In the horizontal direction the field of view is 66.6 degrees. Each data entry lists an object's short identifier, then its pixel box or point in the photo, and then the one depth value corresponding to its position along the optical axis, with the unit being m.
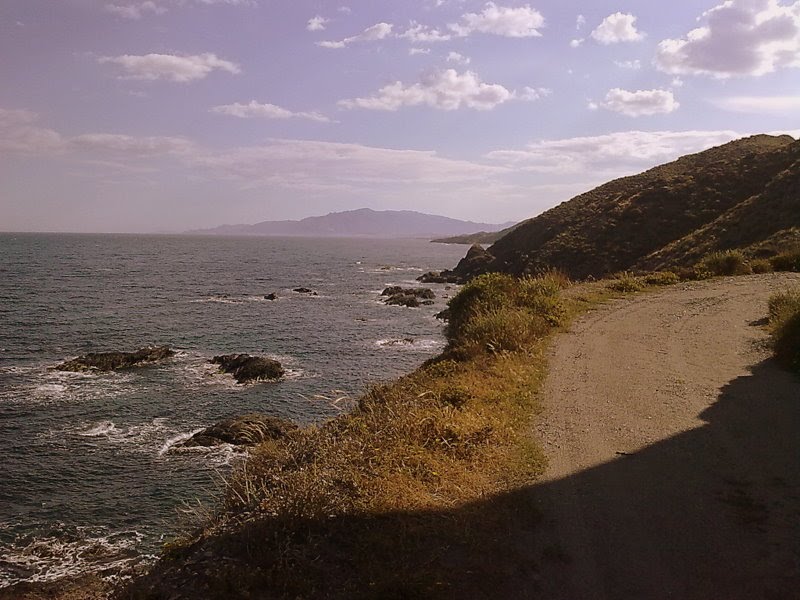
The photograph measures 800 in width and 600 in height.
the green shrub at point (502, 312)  14.80
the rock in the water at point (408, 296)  55.54
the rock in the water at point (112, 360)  30.55
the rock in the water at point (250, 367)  28.81
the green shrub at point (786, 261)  26.27
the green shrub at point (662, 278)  25.98
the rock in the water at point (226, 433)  20.14
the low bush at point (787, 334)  12.31
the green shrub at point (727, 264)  26.98
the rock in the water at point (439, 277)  76.94
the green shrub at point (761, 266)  26.50
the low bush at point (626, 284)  24.28
